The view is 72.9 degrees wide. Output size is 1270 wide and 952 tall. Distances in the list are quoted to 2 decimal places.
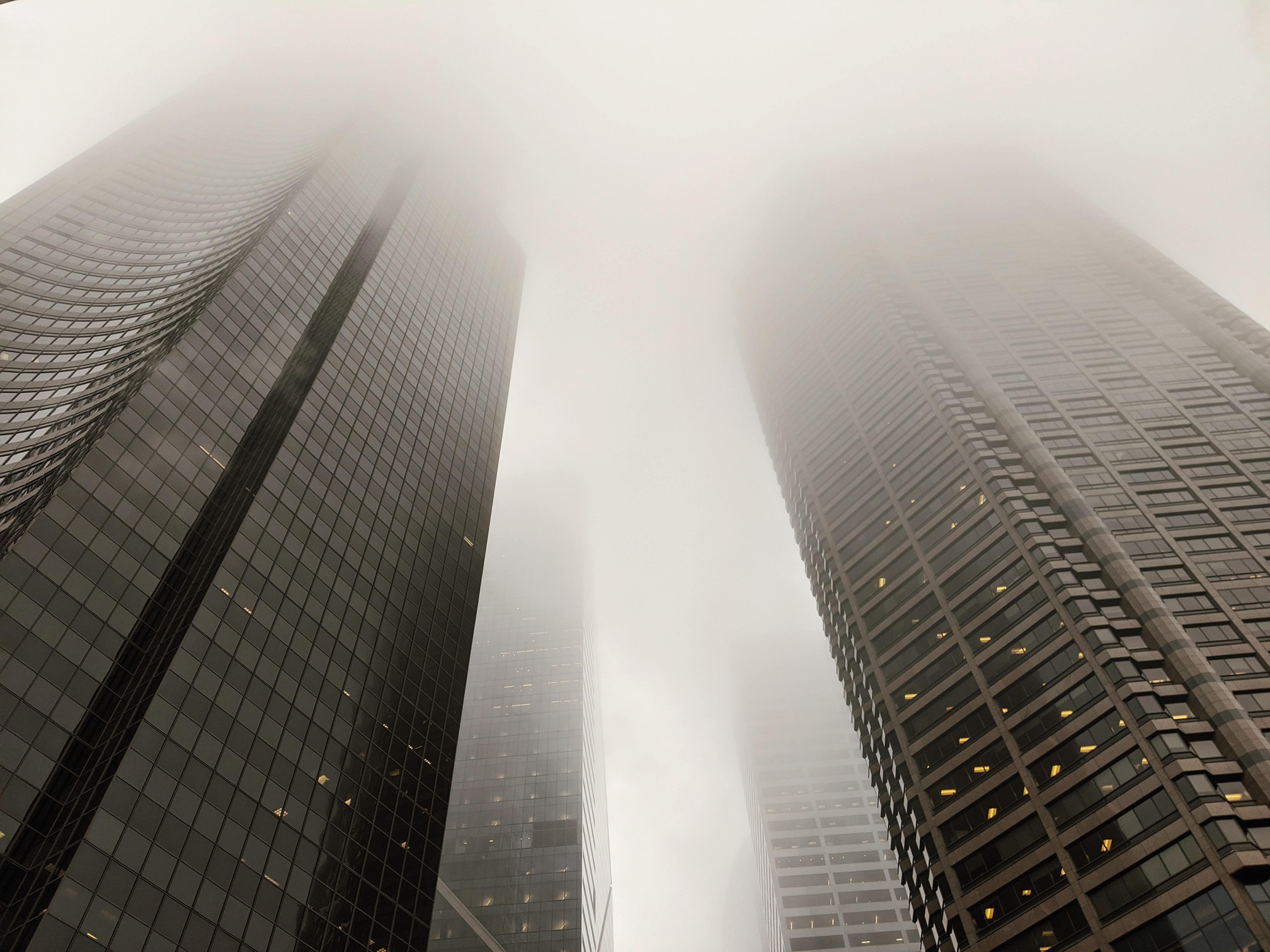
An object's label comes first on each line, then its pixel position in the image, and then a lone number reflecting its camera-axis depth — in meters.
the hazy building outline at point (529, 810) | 130.75
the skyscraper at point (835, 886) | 165.38
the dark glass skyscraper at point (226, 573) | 47.41
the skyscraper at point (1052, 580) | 64.88
